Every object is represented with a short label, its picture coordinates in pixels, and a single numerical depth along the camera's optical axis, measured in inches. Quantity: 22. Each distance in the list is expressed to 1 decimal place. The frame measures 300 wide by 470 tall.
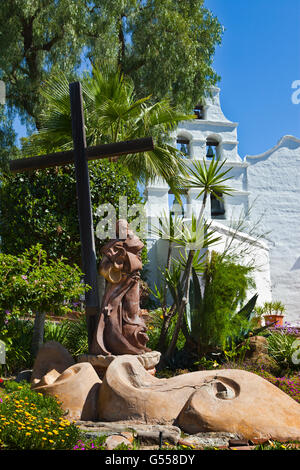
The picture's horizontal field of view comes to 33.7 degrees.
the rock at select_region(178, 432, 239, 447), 176.4
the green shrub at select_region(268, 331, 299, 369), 324.5
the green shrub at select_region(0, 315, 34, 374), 324.8
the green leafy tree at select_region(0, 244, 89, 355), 226.5
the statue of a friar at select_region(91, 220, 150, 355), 258.5
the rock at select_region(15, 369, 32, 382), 281.8
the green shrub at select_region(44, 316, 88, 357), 349.7
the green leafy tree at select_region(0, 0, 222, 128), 603.5
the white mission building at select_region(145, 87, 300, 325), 792.3
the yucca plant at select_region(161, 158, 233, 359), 313.7
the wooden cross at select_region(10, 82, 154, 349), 277.9
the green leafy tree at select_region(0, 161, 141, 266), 361.1
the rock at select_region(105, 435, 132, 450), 166.4
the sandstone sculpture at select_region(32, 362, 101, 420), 217.5
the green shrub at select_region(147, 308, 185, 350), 351.9
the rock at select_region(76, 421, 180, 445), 177.2
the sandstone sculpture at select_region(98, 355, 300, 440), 190.1
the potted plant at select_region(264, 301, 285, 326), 618.7
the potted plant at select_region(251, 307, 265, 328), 591.8
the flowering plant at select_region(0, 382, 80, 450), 157.5
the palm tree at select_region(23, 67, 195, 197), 397.1
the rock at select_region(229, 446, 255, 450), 168.1
